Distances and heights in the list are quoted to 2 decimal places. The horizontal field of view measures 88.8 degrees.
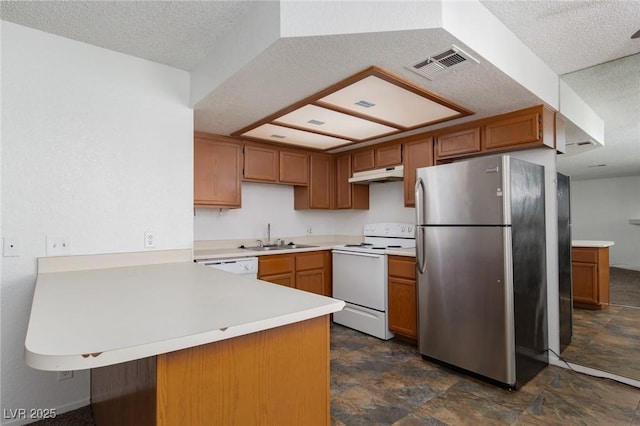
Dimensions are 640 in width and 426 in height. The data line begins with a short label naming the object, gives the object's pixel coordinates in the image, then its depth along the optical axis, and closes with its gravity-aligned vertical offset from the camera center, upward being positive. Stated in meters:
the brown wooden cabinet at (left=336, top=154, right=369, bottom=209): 4.23 +0.33
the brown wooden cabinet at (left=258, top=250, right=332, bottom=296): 3.43 -0.60
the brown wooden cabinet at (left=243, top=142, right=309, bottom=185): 3.68 +0.61
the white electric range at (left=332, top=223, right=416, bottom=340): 3.32 -0.68
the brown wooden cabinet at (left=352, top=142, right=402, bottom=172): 3.66 +0.69
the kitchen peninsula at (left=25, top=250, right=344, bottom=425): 0.83 -0.35
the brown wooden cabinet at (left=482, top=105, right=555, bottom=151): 2.54 +0.68
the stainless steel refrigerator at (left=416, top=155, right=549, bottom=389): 2.30 -0.41
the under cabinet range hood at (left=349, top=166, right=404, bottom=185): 3.61 +0.46
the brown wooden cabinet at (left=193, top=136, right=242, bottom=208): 3.27 +0.46
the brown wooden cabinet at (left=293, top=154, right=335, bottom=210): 4.22 +0.37
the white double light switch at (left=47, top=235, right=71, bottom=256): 2.01 -0.18
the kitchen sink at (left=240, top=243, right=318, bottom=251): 3.66 -0.37
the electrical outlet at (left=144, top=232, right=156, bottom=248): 2.34 -0.16
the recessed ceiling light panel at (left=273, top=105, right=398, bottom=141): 2.73 +0.85
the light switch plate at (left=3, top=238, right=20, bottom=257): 1.89 -0.17
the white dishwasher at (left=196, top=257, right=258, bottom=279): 3.02 -0.46
